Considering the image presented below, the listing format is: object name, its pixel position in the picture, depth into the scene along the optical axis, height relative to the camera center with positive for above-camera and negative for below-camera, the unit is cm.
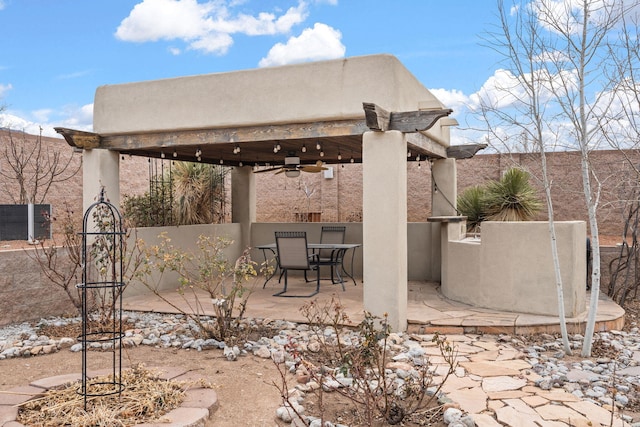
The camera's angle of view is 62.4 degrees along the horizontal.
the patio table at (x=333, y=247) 827 -53
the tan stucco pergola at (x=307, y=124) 596 +111
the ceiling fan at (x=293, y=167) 830 +75
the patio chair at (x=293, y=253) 770 -58
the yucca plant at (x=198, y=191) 1052 +45
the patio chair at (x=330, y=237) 959 -44
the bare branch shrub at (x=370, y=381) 336 -129
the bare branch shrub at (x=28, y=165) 1147 +109
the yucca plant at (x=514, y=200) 1112 +27
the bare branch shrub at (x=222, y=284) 538 -75
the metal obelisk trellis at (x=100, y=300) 383 -110
